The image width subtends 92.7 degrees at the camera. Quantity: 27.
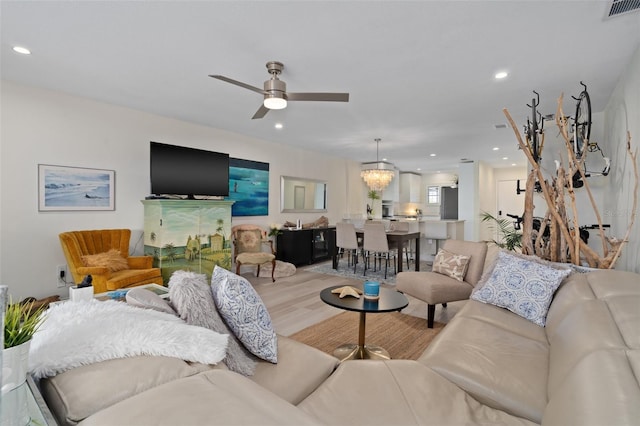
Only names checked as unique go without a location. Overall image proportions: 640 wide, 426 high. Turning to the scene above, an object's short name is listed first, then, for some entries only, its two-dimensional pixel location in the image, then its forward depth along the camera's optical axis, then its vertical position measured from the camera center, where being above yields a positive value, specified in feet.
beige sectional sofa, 2.54 -1.99
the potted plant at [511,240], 11.66 -1.02
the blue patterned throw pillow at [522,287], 7.14 -1.83
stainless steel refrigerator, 33.68 +1.06
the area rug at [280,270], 17.56 -3.49
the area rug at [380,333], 8.94 -3.95
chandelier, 21.58 +2.47
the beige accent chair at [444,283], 10.27 -2.45
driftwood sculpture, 7.80 -0.38
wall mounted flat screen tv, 13.73 +1.87
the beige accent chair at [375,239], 17.28 -1.55
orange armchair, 10.21 -1.95
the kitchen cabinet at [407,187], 33.86 +2.80
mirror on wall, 21.13 +1.21
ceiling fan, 8.74 +3.36
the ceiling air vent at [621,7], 6.09 +4.24
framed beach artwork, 11.14 +0.80
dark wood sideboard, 19.80 -2.31
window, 35.67 +2.11
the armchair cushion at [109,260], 10.74 -1.84
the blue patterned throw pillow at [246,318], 4.97 -1.76
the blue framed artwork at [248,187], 17.67 +1.43
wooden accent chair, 16.07 -2.03
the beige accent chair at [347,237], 18.67 -1.58
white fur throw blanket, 2.92 -1.37
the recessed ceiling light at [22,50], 8.15 +4.29
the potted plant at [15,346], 2.27 -1.08
